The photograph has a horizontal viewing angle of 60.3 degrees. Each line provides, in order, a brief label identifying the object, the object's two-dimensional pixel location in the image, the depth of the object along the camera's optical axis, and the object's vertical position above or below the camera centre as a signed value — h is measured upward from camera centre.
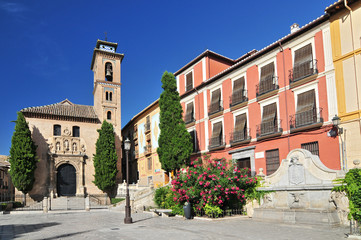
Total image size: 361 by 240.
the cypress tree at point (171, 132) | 23.56 +2.17
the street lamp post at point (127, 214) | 14.93 -2.51
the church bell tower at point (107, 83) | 38.59 +10.04
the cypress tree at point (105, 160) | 33.62 +0.26
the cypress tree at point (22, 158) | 29.97 +0.71
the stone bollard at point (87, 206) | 25.73 -3.52
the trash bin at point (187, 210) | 15.61 -2.50
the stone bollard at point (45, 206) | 24.65 -3.26
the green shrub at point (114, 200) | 32.72 -3.97
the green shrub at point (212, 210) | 14.96 -2.48
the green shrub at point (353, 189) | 10.45 -1.21
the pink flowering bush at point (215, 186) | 15.16 -1.33
